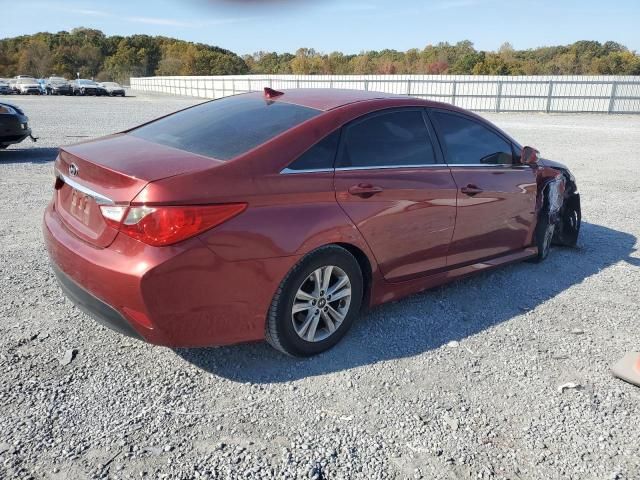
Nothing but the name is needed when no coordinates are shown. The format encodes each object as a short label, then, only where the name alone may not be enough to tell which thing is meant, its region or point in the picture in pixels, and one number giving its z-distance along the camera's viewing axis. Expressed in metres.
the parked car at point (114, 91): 46.06
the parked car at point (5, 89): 41.62
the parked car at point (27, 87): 43.16
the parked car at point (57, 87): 44.62
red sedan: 2.66
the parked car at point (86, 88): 45.72
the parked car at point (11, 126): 9.53
